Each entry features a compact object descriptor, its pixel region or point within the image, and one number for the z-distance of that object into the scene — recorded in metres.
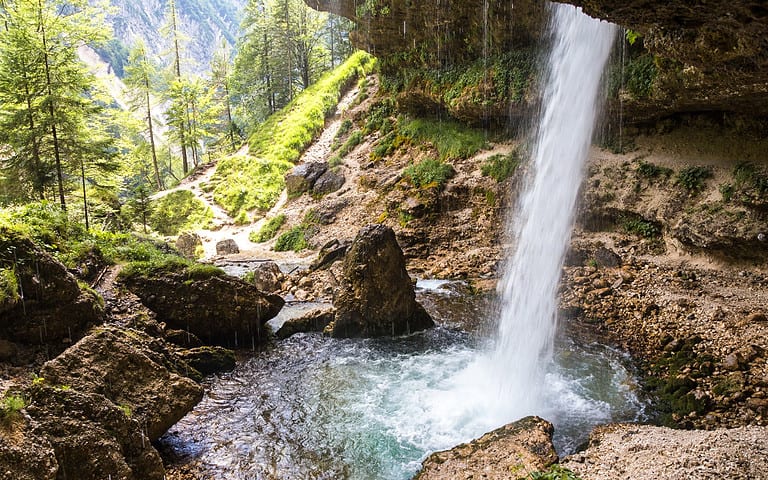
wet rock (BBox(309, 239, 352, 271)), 16.16
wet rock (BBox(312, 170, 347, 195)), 23.83
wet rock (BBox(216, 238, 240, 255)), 22.25
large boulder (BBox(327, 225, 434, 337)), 10.88
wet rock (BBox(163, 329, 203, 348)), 8.92
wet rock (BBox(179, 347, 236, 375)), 8.72
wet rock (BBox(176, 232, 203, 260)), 22.22
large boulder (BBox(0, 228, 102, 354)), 6.15
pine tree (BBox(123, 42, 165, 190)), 32.19
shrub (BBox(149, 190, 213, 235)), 26.05
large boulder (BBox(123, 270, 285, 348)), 9.13
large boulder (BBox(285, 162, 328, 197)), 25.42
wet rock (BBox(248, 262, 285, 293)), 14.74
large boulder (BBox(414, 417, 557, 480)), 5.29
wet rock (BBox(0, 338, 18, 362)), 5.83
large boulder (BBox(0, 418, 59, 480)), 3.86
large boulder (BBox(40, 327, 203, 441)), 5.32
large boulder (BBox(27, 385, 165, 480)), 4.50
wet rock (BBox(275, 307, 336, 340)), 11.09
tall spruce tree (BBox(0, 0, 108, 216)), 11.74
